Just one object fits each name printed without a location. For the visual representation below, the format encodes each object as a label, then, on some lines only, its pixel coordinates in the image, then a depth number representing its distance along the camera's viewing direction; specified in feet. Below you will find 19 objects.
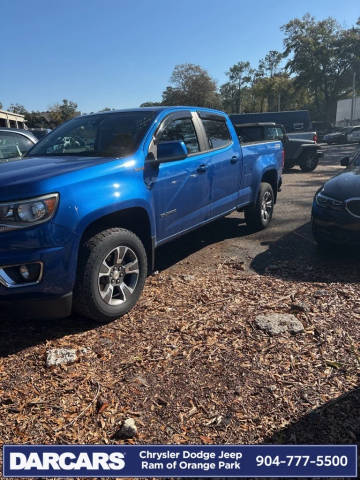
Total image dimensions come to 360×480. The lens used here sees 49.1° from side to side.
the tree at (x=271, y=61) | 228.22
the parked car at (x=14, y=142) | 19.98
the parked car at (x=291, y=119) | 64.85
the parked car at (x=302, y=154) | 48.19
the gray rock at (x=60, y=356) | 9.41
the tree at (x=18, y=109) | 185.57
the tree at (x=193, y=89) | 211.20
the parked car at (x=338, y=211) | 15.15
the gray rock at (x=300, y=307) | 11.72
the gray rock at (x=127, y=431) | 7.17
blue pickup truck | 9.05
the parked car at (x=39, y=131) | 42.99
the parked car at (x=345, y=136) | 101.19
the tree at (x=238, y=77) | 241.55
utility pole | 154.61
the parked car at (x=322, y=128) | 124.84
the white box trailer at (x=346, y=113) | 153.48
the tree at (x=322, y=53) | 163.84
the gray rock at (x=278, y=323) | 10.63
